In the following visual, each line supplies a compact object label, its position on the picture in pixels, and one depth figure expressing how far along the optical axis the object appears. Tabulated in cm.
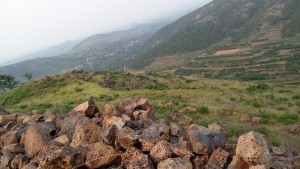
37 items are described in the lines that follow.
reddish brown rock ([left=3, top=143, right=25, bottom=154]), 967
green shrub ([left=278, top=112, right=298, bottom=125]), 1354
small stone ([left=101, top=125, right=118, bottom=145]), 828
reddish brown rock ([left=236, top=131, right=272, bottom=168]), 652
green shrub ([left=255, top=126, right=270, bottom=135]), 1183
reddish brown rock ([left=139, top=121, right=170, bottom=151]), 775
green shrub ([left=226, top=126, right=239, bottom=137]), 1144
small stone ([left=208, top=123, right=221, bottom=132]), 995
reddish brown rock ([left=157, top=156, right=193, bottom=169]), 668
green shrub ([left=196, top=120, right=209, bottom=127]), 1258
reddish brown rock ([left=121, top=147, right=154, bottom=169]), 712
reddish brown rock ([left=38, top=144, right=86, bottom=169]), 766
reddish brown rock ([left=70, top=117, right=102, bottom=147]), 879
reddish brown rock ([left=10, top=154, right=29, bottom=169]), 886
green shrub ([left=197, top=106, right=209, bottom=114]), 1535
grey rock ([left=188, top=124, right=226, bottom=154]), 724
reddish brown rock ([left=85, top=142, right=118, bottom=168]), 769
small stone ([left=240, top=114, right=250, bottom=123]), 1355
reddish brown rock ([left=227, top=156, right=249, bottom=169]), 664
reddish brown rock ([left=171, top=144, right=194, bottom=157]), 720
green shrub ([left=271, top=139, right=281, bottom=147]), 1025
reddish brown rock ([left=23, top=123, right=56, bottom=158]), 910
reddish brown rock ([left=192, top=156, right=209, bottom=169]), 708
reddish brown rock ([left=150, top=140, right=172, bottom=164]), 725
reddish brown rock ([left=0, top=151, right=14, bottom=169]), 905
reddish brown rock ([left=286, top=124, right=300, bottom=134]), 1175
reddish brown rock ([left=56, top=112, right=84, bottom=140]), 981
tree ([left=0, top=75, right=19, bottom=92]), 5715
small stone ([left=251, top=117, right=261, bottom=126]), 1313
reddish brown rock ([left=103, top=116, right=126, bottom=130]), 904
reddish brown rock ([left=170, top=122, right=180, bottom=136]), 877
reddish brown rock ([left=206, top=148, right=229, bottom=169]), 686
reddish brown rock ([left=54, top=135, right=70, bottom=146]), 896
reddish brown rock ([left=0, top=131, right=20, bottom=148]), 1031
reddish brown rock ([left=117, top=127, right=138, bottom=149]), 785
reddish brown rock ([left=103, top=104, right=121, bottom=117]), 1035
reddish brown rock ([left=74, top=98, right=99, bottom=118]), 1126
